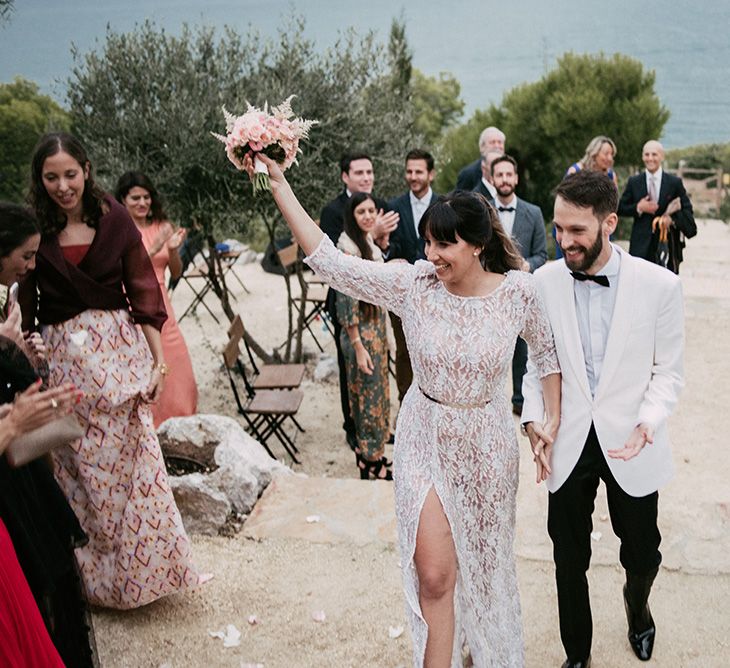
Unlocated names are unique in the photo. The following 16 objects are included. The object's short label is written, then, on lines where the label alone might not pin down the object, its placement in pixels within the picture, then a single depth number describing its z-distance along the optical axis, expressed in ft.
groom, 9.04
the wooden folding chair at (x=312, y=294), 28.66
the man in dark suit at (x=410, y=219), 20.53
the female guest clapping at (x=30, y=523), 7.05
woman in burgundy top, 11.01
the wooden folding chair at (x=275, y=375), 21.24
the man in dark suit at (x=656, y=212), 26.53
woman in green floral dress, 17.20
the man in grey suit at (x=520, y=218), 19.83
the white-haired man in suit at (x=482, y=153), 23.88
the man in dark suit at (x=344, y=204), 18.57
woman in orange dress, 18.65
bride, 9.09
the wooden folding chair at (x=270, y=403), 19.56
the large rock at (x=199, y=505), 14.69
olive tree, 23.34
